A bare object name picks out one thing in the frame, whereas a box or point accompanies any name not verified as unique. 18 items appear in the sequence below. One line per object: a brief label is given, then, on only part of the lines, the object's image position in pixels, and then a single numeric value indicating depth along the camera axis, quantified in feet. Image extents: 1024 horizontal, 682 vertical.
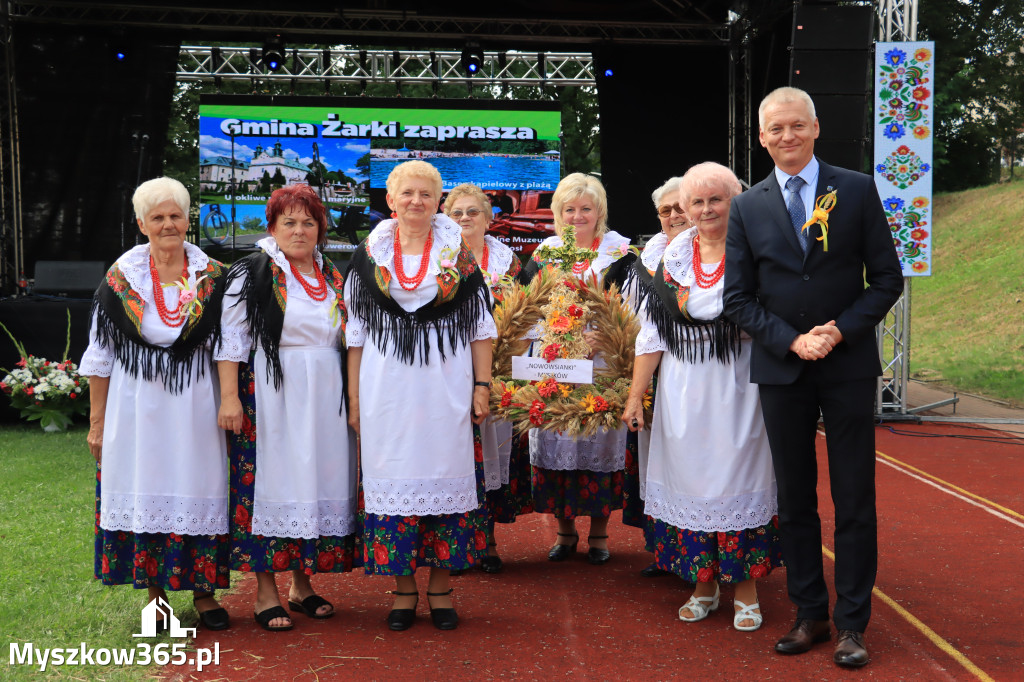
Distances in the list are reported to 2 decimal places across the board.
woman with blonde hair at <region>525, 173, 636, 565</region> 14.03
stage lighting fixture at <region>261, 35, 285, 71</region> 33.65
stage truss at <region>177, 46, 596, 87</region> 35.35
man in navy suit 9.77
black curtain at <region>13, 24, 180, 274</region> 33.45
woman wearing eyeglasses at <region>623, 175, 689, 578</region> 12.31
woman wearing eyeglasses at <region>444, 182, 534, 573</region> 14.06
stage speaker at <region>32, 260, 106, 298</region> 30.81
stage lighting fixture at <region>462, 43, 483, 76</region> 33.60
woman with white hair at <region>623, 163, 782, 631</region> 10.98
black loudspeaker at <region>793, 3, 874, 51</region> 24.59
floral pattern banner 25.04
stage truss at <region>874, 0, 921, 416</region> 25.58
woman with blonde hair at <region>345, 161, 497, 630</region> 11.16
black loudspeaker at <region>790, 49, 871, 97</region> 24.62
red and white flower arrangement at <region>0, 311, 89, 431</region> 25.68
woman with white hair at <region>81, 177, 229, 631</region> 10.96
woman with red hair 11.28
